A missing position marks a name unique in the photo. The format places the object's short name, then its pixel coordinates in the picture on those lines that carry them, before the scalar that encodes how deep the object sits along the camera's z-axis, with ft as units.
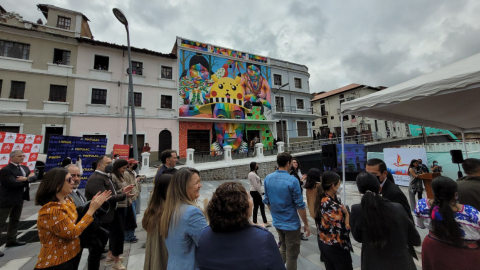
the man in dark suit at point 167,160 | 12.00
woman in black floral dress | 6.66
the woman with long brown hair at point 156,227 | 5.77
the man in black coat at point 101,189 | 8.01
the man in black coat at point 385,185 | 7.39
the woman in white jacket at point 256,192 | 14.49
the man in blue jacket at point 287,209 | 8.16
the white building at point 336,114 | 85.68
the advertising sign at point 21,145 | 21.18
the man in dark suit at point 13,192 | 11.74
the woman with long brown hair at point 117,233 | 9.58
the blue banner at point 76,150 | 22.32
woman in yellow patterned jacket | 5.89
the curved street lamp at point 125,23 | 22.63
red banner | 31.40
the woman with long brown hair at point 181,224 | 4.78
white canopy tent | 9.67
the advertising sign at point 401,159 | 29.58
